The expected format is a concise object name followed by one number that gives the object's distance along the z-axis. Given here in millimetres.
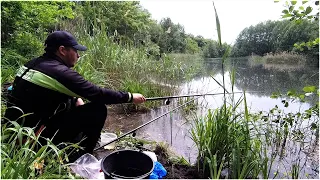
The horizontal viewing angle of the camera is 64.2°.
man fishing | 1876
